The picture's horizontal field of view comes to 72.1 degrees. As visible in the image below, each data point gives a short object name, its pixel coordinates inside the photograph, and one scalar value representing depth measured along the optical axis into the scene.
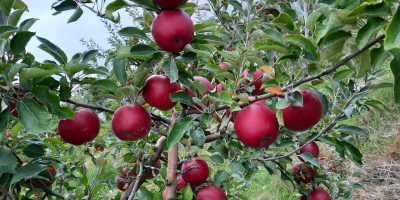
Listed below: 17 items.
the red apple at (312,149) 1.55
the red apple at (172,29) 0.89
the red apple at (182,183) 1.40
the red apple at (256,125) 0.89
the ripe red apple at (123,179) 1.64
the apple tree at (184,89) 0.75
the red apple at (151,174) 1.61
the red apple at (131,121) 1.01
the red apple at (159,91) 1.00
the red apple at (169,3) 0.90
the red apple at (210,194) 1.20
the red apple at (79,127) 1.06
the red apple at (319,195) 1.46
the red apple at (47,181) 1.32
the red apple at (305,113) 0.89
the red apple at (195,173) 1.28
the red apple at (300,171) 1.57
